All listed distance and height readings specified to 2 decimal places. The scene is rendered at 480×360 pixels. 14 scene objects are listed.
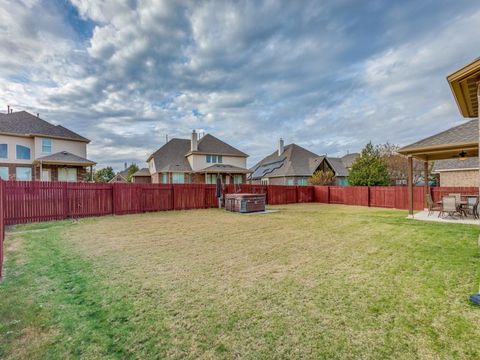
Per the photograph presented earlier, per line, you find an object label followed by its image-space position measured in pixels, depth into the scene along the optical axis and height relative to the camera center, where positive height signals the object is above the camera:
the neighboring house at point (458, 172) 20.73 +0.04
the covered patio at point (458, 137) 4.21 +1.57
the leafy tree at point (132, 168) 49.94 +2.81
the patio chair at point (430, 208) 12.61 -1.90
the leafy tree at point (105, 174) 51.76 +1.78
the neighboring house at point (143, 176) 33.35 +0.68
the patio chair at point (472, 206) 10.93 -1.57
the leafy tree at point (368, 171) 21.14 +0.39
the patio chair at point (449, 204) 10.58 -1.47
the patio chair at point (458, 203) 10.79 -1.41
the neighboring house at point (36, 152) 20.17 +2.87
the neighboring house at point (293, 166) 33.16 +1.57
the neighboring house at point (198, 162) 27.66 +2.13
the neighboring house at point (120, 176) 55.03 +1.27
